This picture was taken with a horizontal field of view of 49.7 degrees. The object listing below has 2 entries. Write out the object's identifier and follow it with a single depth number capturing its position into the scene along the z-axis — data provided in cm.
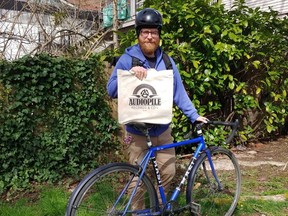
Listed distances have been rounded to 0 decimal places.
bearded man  250
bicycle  233
